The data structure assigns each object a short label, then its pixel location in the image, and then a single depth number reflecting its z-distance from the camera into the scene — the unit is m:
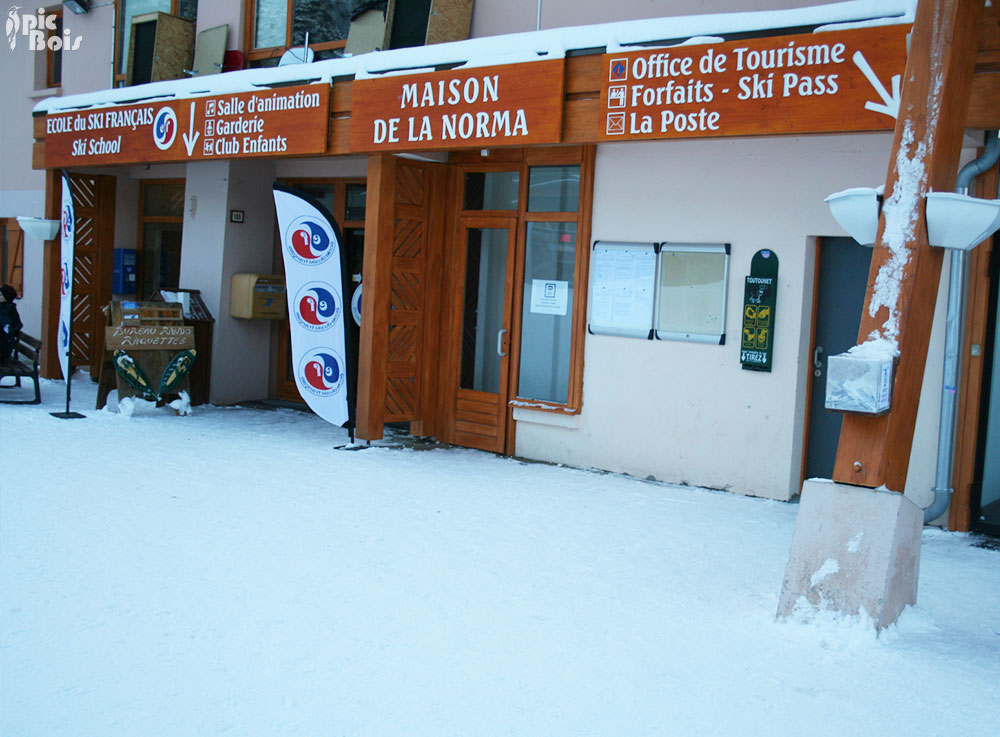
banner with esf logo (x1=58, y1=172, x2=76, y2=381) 9.77
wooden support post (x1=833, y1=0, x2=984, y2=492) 4.44
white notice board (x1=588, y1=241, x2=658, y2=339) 7.71
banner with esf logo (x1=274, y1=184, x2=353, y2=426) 8.33
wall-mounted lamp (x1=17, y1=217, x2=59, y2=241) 11.55
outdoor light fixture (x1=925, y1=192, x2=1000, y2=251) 4.41
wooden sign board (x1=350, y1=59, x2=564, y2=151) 7.10
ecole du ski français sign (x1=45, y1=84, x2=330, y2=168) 8.67
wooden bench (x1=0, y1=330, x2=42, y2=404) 10.27
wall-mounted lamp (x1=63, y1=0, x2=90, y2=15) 12.73
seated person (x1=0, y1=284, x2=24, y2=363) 10.43
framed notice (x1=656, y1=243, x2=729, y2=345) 7.36
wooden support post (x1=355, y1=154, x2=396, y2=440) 8.48
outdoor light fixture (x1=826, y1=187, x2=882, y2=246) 4.65
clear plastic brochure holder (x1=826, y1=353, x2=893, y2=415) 4.24
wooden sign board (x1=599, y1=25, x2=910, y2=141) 5.70
